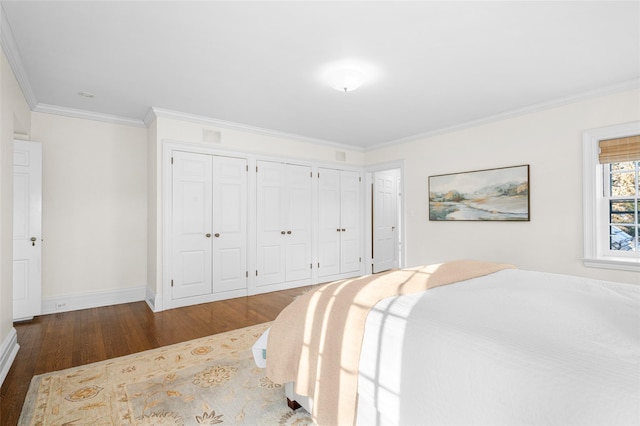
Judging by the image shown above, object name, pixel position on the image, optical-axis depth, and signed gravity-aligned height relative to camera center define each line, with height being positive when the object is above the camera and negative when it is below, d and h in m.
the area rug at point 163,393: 1.84 -1.19
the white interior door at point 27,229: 3.46 -0.15
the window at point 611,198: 3.21 +0.17
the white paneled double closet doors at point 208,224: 4.09 -0.12
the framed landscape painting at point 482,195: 3.92 +0.27
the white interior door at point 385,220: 6.41 -0.11
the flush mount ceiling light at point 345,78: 2.83 +1.28
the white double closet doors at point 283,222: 4.83 -0.12
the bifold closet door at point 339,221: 5.57 -0.12
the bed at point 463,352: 0.95 -0.52
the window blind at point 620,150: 3.14 +0.66
